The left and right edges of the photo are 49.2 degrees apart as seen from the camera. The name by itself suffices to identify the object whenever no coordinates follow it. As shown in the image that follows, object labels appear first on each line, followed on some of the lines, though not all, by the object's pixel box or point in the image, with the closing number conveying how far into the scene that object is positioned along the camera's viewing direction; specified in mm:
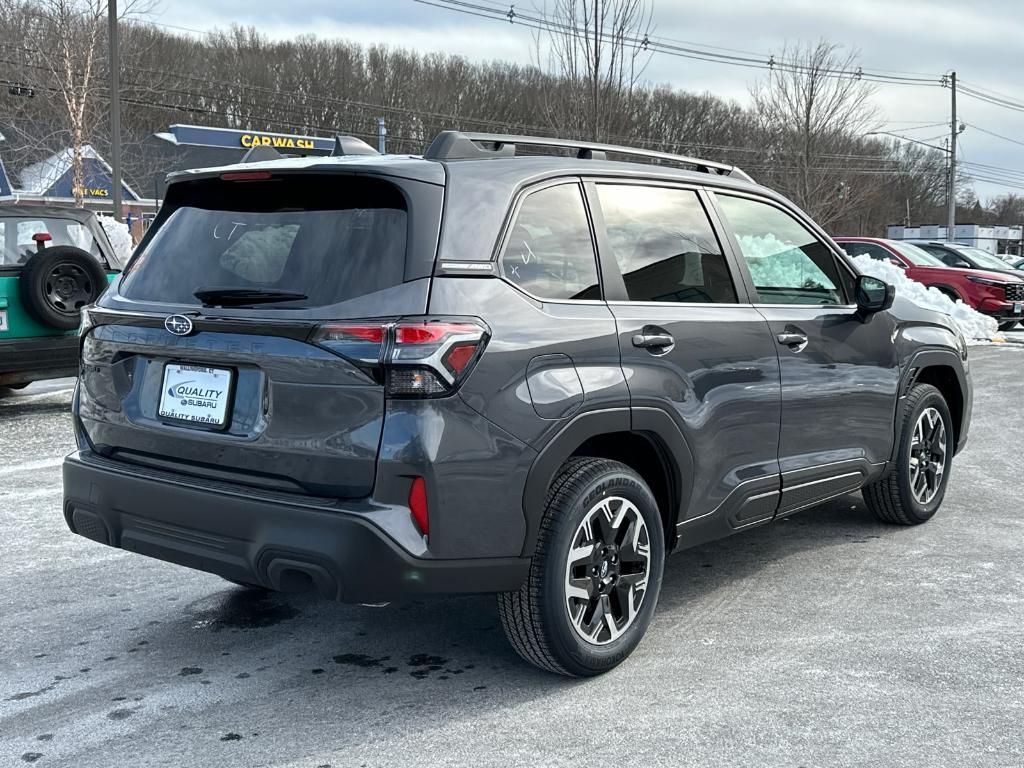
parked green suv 9133
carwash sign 59438
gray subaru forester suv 3254
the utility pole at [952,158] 55875
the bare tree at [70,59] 33562
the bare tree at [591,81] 18172
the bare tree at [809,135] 33219
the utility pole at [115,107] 27062
